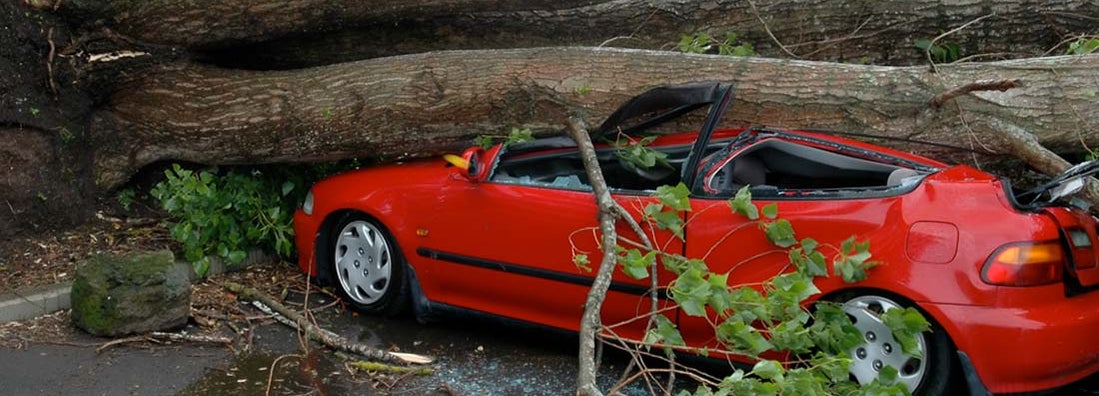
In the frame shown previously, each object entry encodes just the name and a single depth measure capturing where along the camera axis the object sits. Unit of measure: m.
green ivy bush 6.36
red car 4.06
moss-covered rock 5.29
